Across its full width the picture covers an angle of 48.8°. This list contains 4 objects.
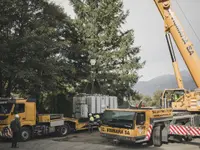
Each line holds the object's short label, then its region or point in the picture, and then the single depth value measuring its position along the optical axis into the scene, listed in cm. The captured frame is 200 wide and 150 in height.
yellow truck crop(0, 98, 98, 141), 1268
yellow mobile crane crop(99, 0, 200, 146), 1066
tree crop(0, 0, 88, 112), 1616
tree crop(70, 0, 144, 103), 2376
